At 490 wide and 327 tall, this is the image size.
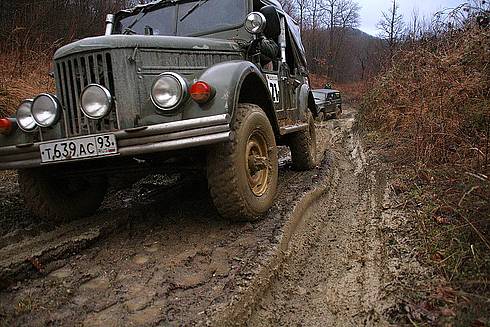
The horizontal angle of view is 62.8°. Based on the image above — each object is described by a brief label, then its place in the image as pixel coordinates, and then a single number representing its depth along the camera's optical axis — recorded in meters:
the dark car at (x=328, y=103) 13.73
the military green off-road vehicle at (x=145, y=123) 2.53
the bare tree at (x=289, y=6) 30.52
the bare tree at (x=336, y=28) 34.66
